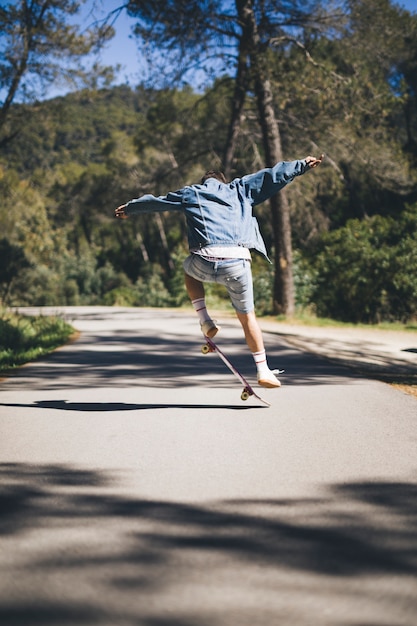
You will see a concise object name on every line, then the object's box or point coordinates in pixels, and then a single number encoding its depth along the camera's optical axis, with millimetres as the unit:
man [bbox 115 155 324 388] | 5996
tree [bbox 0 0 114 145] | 21953
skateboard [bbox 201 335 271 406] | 6250
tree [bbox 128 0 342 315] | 18906
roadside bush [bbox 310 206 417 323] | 17625
